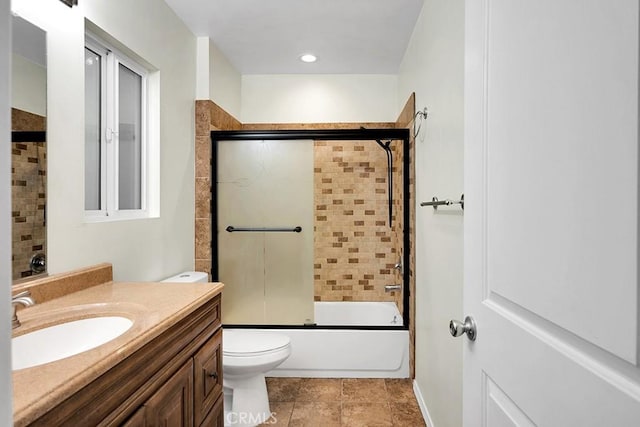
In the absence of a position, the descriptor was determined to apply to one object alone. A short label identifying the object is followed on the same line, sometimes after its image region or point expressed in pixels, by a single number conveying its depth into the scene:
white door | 0.52
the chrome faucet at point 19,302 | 1.11
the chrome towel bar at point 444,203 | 1.68
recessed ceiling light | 3.34
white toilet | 2.26
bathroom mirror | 1.38
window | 1.89
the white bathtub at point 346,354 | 2.93
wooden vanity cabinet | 0.86
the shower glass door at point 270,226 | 3.05
